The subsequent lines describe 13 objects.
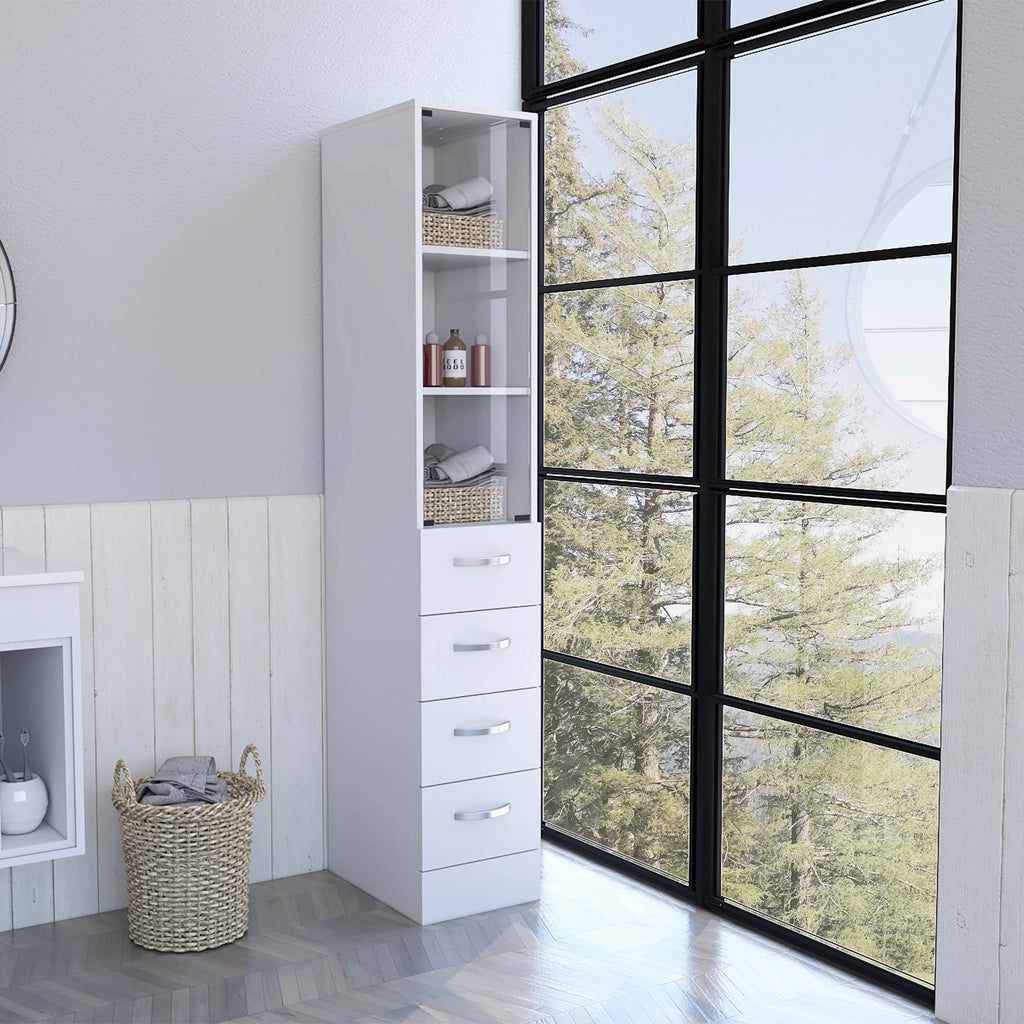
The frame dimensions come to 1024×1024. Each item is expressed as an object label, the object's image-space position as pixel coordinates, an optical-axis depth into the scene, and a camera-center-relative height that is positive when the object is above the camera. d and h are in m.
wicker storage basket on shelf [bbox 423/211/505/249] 2.85 +0.42
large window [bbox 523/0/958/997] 2.46 -0.08
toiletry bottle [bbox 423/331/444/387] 2.87 +0.11
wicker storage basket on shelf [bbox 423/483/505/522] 2.87 -0.22
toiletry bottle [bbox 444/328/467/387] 2.91 +0.11
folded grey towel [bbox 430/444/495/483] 2.91 -0.13
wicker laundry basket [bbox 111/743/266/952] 2.73 -1.01
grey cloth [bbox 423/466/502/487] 2.94 -0.16
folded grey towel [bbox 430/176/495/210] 2.87 +0.50
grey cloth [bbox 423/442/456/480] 2.87 -0.11
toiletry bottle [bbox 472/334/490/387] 2.95 +0.12
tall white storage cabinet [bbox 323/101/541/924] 2.85 -0.30
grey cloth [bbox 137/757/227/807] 2.80 -0.84
